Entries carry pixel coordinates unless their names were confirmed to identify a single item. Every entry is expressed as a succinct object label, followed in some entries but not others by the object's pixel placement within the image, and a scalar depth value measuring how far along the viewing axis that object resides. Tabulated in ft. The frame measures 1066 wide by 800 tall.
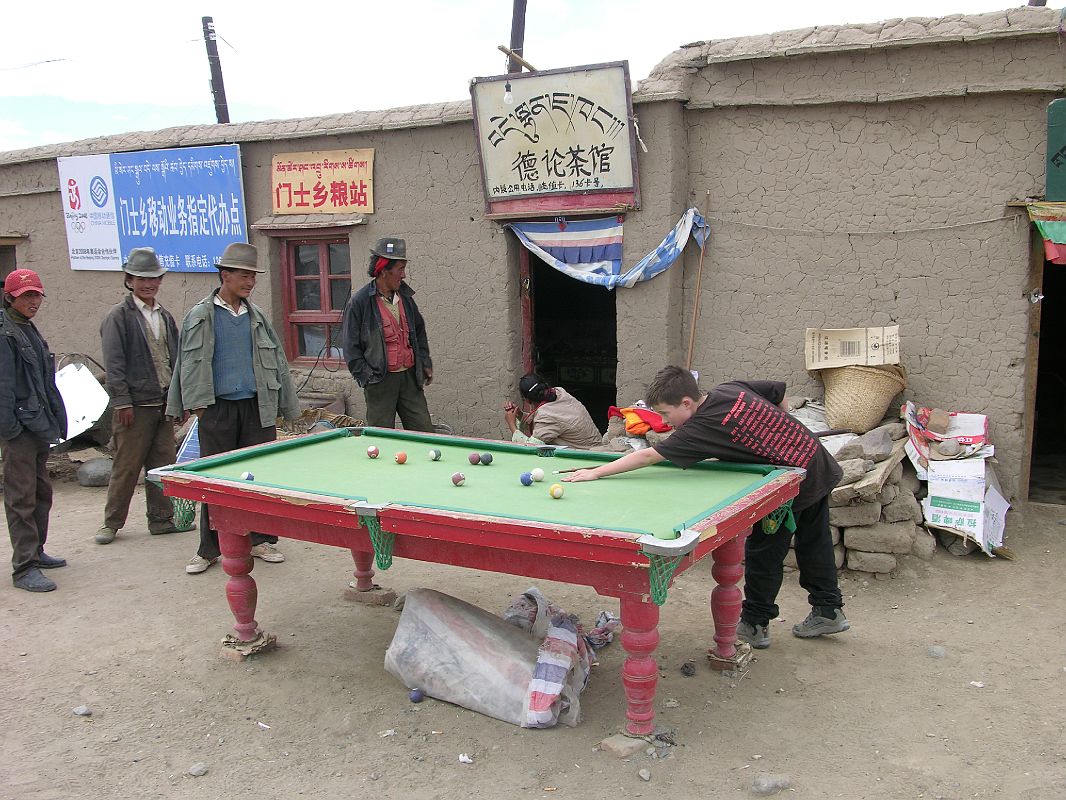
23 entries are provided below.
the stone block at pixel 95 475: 26.03
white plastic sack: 12.03
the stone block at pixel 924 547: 17.71
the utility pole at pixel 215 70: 40.34
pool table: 10.08
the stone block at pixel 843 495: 16.99
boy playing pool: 12.37
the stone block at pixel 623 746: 10.90
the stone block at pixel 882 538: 17.21
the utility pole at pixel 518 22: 33.47
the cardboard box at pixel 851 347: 19.27
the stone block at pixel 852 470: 17.28
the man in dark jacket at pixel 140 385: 19.38
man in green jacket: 17.43
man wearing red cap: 17.08
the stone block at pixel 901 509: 17.53
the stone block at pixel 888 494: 17.51
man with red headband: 20.43
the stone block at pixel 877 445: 18.10
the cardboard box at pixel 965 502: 17.74
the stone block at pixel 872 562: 17.16
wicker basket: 19.12
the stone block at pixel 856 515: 17.21
